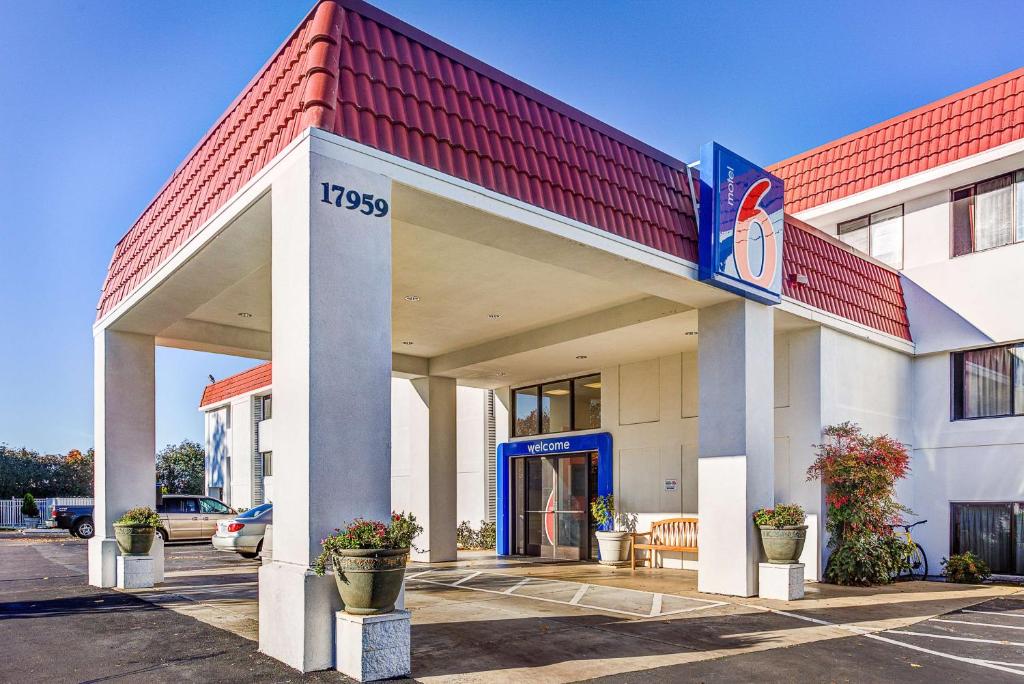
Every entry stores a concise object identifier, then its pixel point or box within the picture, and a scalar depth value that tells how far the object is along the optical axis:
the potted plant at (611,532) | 15.73
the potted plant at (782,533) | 10.55
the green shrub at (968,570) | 13.26
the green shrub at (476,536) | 20.09
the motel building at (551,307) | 6.83
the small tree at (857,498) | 12.24
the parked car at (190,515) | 23.36
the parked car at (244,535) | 17.73
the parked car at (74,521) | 25.58
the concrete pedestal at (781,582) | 10.55
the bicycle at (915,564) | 13.83
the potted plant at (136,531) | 11.67
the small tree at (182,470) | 50.19
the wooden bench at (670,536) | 14.57
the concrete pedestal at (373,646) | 6.08
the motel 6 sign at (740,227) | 10.49
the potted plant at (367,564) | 6.11
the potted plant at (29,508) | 35.62
